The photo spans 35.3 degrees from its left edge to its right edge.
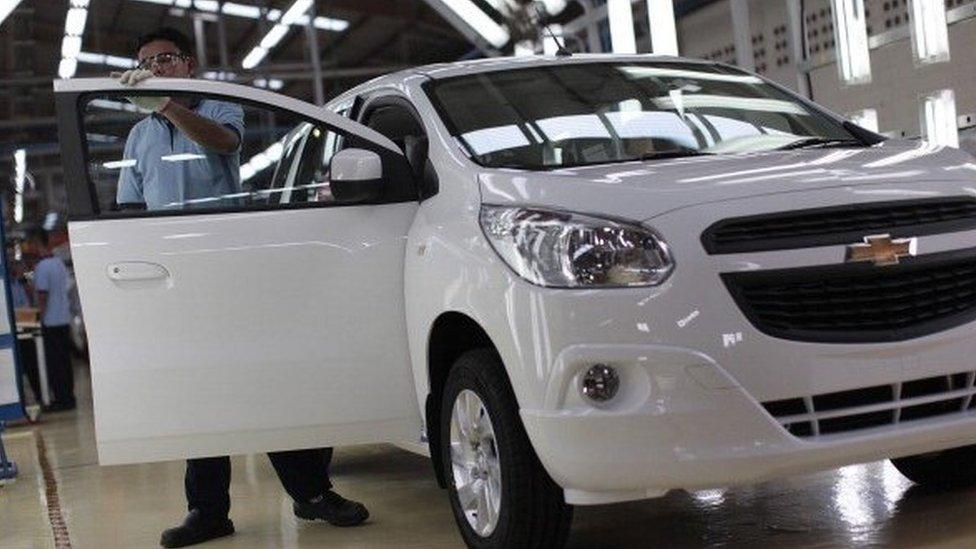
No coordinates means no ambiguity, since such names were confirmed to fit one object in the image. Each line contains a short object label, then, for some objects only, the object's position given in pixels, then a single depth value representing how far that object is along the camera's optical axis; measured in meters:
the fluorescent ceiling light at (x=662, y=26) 11.28
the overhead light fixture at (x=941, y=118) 8.62
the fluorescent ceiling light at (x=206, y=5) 19.99
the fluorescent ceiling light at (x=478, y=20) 16.38
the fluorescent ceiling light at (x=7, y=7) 16.88
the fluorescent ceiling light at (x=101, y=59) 20.09
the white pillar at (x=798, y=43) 10.67
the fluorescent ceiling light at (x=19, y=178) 21.50
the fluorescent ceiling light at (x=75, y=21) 19.53
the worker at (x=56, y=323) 13.26
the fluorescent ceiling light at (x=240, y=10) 19.78
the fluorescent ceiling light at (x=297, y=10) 19.94
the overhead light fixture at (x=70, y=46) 20.03
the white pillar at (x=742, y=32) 11.44
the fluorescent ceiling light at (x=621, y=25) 12.19
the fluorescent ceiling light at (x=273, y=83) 19.75
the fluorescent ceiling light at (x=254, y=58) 19.75
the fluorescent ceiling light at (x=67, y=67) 20.33
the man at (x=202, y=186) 4.95
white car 3.64
